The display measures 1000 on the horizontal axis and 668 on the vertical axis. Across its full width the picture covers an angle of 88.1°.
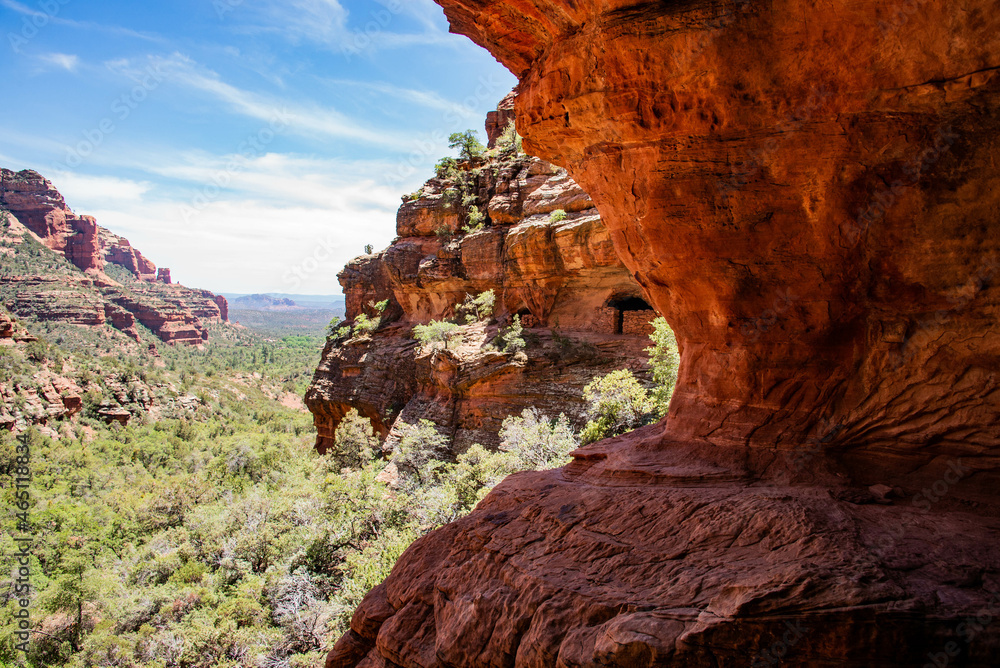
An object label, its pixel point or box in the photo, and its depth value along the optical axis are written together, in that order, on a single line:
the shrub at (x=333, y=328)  39.26
